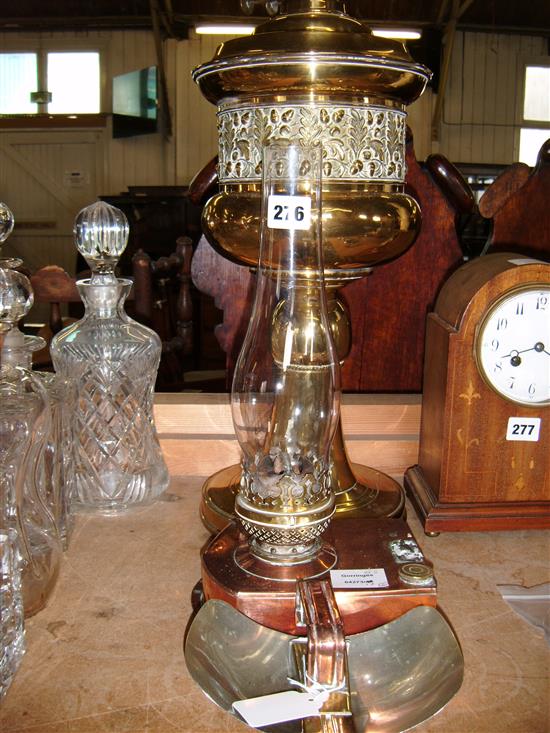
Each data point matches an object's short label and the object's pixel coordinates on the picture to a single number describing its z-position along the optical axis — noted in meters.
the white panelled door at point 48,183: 7.12
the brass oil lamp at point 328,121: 0.68
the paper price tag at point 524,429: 0.79
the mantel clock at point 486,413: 0.77
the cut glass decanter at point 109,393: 0.85
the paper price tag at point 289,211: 0.61
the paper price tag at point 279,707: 0.52
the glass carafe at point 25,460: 0.65
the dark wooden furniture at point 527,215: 1.53
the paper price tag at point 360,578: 0.59
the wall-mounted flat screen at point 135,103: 6.61
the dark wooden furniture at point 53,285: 1.79
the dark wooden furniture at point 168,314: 2.08
